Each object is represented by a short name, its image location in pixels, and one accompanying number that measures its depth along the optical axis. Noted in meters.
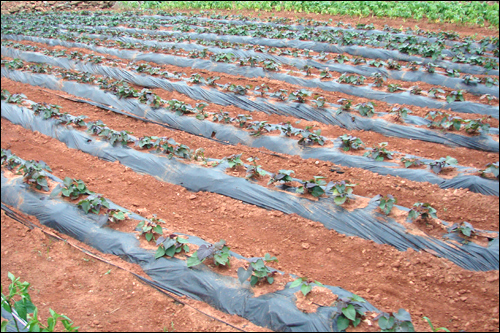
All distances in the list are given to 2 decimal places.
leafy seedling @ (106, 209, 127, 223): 3.94
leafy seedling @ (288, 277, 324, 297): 2.88
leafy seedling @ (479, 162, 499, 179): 4.43
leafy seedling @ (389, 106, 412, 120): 6.13
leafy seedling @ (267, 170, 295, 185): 4.41
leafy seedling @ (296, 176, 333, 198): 4.20
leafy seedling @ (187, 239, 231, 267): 3.26
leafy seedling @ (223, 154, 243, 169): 4.85
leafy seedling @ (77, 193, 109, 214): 4.12
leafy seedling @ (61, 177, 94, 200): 4.35
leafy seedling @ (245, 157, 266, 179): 4.64
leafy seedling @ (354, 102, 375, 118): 6.34
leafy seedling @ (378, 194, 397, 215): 3.88
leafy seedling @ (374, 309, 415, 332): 2.58
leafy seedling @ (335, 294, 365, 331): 2.68
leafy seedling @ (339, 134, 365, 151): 5.37
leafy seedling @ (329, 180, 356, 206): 4.05
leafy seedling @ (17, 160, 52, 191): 4.57
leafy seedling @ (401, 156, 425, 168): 4.87
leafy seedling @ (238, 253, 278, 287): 3.06
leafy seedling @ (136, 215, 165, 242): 3.70
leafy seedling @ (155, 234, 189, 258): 3.48
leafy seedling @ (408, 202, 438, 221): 3.72
